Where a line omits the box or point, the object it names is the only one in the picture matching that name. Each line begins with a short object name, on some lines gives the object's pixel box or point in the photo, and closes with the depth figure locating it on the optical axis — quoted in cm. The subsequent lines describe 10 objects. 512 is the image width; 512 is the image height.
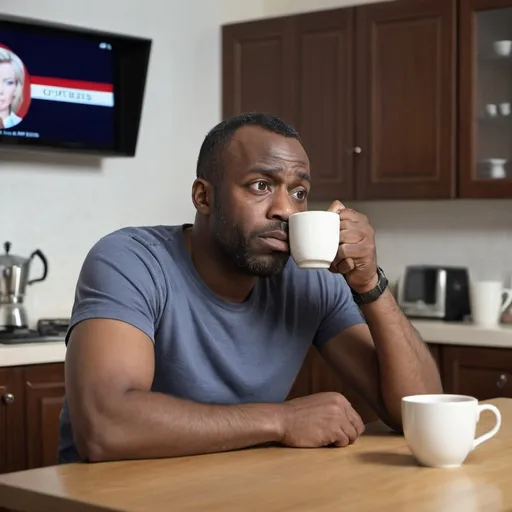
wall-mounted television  366
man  159
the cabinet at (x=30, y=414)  321
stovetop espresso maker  354
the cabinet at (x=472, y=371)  352
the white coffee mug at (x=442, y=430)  142
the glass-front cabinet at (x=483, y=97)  383
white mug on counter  374
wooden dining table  123
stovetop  335
